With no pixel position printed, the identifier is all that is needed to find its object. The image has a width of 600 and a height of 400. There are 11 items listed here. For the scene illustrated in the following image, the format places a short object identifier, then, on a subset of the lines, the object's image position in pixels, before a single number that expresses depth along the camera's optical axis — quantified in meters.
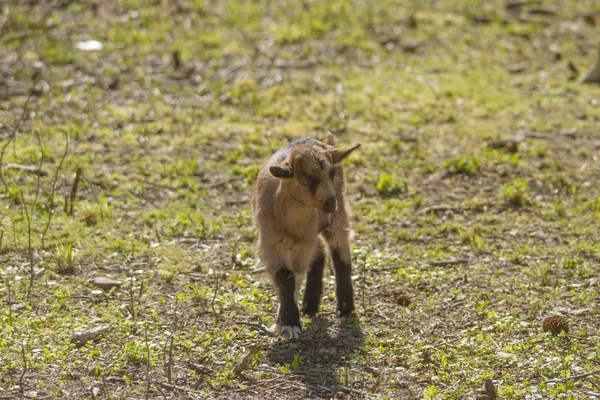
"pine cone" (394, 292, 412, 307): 13.63
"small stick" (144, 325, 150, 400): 10.33
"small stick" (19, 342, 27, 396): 10.33
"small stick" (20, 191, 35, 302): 13.25
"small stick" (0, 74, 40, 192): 17.29
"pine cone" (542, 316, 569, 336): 12.30
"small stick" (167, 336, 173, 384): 10.77
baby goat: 12.23
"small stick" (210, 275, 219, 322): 12.91
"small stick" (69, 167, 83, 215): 16.86
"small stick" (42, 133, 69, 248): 14.89
